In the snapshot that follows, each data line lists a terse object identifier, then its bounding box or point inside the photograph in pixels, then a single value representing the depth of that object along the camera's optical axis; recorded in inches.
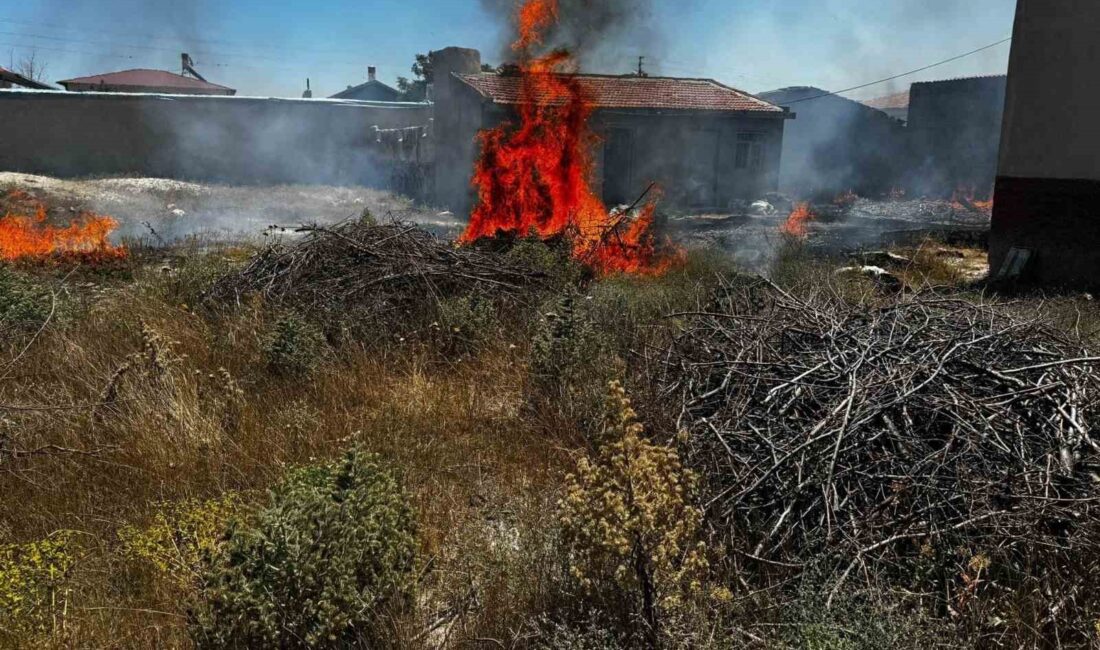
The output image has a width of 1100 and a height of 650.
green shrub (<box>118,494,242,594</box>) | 118.7
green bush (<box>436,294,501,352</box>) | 253.3
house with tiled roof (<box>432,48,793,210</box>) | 956.6
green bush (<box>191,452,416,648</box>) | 97.7
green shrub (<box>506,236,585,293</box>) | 327.9
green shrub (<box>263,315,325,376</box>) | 221.0
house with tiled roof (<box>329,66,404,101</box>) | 1905.8
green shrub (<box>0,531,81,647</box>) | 107.9
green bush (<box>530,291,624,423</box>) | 194.7
